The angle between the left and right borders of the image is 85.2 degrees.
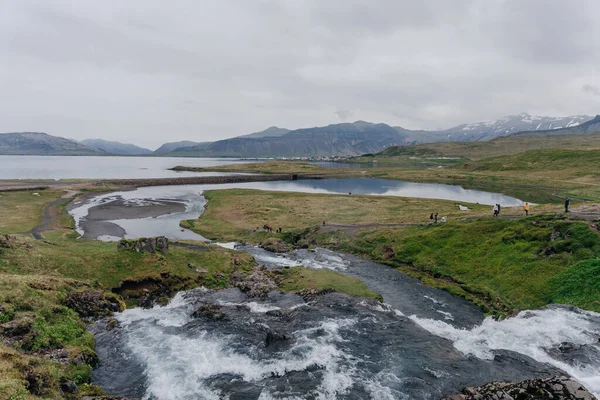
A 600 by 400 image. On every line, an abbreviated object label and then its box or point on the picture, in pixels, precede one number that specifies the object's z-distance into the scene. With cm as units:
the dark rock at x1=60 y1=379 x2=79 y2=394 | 2192
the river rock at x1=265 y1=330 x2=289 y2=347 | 3154
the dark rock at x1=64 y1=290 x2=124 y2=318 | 3512
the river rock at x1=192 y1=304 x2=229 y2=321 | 3644
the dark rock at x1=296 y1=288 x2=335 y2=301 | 4253
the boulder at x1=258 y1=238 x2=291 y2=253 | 6762
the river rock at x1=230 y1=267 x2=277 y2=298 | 4404
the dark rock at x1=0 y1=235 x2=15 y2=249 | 4218
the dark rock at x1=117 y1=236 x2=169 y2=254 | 4741
